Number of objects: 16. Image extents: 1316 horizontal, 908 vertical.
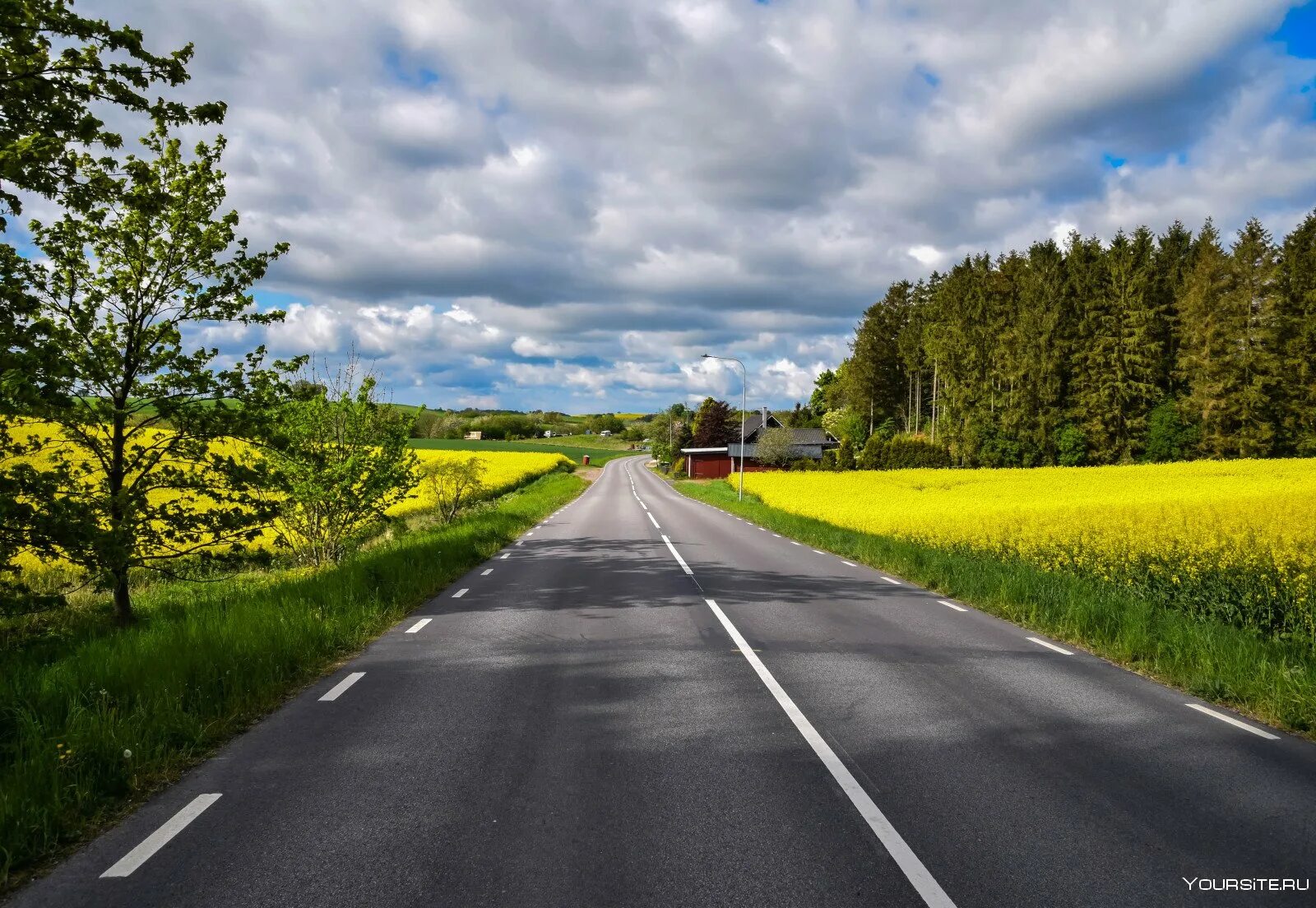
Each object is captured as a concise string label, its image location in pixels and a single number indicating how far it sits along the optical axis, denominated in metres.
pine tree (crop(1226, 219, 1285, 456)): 49.53
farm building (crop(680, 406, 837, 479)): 72.31
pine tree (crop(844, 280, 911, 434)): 82.94
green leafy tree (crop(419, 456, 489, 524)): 22.67
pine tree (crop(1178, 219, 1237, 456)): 51.25
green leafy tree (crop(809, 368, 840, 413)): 119.14
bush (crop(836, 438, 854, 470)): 64.50
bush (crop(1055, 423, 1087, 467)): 58.03
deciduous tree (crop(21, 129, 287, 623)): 8.36
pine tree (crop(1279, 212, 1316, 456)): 48.38
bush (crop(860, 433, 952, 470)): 62.41
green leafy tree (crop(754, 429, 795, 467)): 67.62
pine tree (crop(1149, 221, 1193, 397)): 58.28
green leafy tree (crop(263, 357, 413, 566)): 14.16
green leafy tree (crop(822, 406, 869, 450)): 86.75
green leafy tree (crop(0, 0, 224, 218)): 6.71
